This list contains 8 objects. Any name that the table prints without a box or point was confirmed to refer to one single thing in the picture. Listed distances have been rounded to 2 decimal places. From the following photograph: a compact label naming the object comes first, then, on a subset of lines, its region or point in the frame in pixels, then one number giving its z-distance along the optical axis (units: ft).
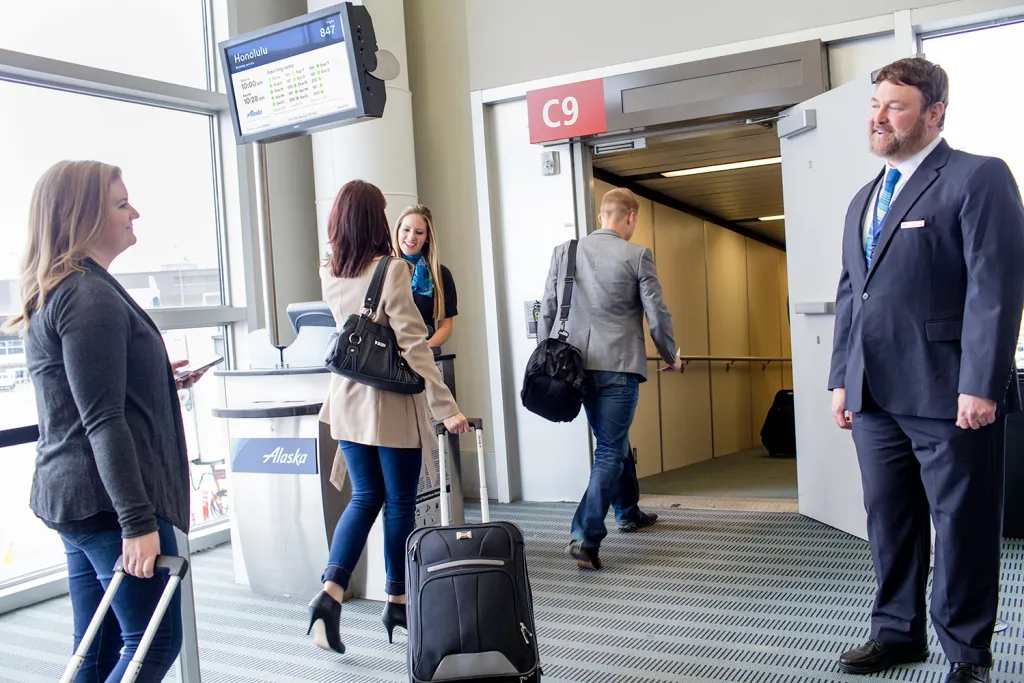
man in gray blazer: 13.14
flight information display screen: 12.00
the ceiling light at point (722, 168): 21.80
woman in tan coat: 9.60
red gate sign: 16.16
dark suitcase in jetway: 25.76
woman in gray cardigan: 5.65
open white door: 13.28
